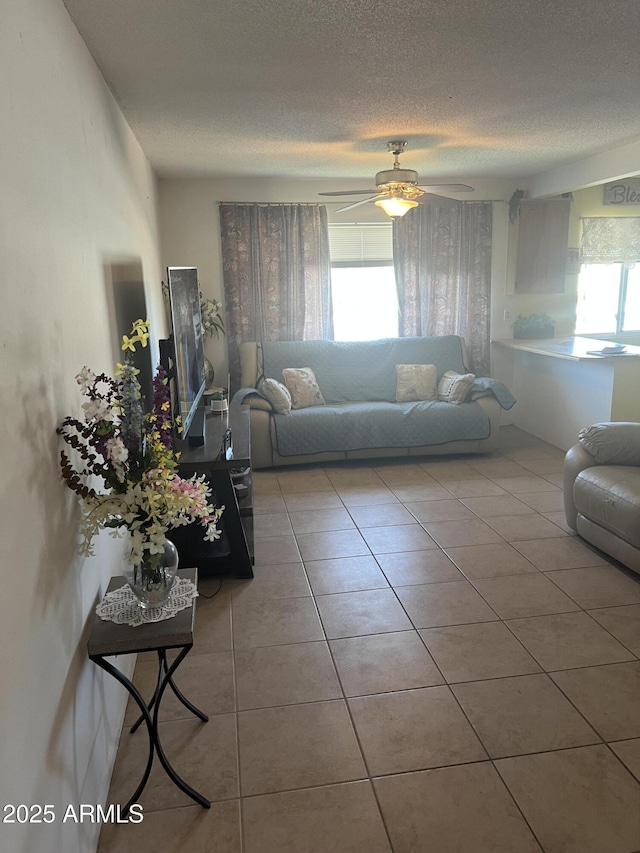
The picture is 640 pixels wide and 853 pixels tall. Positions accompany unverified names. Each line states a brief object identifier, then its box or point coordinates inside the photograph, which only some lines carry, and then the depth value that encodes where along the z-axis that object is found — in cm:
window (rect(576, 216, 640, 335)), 593
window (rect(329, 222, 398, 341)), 575
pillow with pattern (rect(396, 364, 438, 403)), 544
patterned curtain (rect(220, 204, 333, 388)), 548
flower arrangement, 157
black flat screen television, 296
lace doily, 178
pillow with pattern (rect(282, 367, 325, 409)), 523
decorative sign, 582
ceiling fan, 387
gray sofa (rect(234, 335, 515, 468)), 490
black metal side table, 169
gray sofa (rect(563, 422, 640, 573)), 302
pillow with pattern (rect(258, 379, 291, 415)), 496
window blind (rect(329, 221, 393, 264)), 573
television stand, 297
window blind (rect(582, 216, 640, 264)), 591
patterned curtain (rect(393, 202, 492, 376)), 572
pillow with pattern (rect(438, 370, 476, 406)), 520
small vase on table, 179
